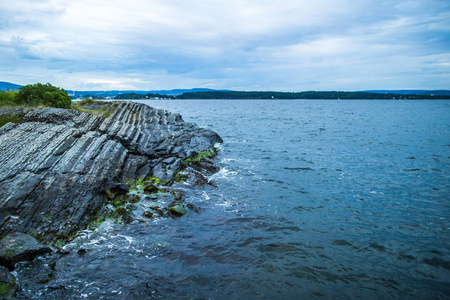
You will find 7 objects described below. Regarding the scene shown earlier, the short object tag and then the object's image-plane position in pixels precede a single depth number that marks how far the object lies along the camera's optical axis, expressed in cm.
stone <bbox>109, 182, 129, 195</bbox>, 1656
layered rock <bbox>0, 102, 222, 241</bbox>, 1262
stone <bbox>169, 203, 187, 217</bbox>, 1455
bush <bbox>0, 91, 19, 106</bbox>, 2934
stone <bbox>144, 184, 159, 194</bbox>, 1734
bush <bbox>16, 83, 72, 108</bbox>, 3212
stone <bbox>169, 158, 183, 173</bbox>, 2162
